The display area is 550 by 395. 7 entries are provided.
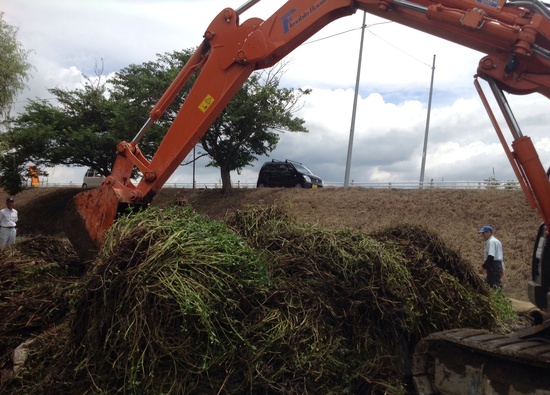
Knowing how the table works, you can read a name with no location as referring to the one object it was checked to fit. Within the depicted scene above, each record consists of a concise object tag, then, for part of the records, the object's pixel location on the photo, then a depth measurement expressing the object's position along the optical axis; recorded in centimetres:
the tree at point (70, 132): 2759
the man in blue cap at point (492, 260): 952
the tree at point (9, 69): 2052
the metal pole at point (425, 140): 2781
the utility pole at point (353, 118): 2464
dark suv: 2755
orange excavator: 434
